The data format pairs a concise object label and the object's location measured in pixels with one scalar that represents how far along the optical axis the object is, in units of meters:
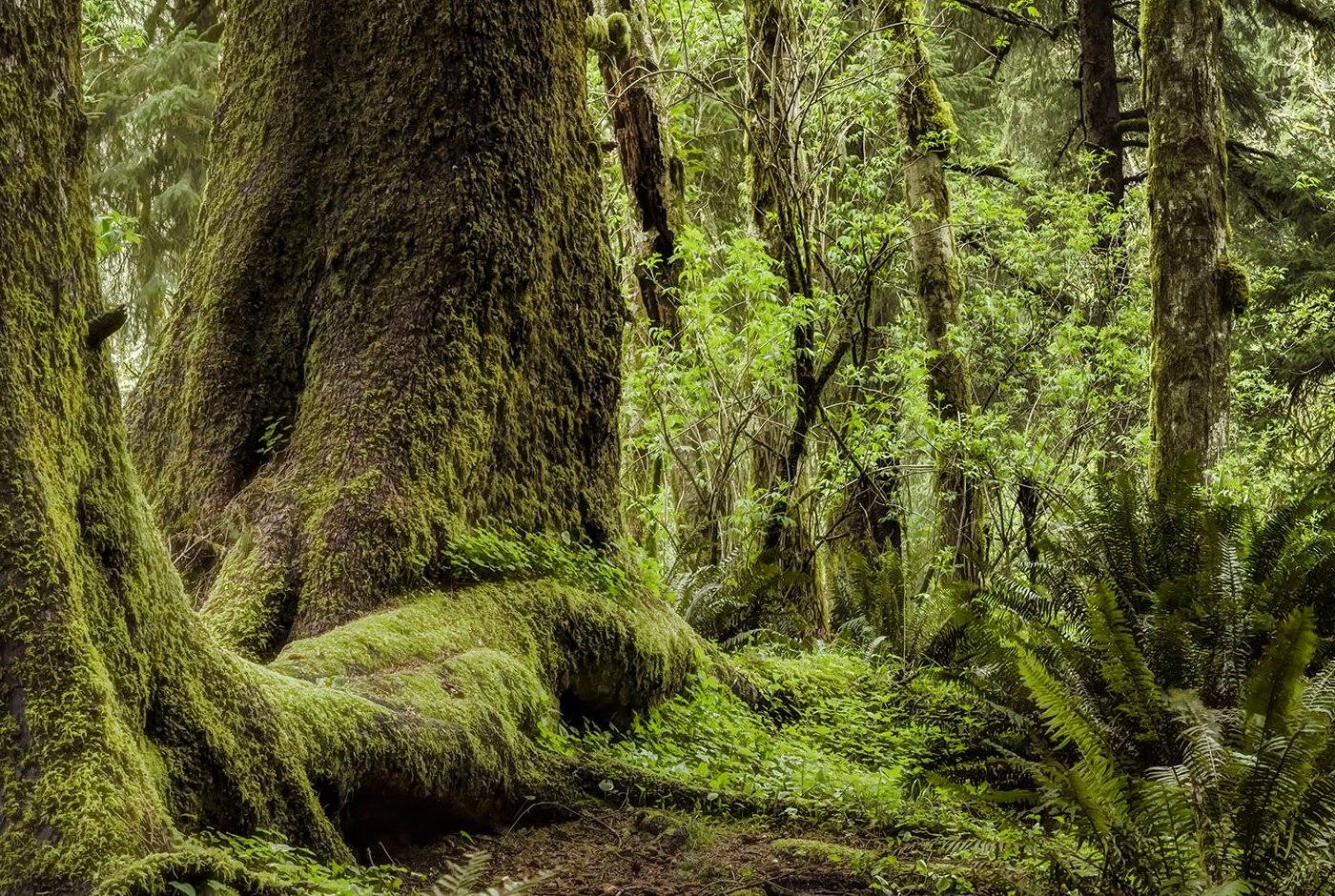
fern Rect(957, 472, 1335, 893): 3.05
